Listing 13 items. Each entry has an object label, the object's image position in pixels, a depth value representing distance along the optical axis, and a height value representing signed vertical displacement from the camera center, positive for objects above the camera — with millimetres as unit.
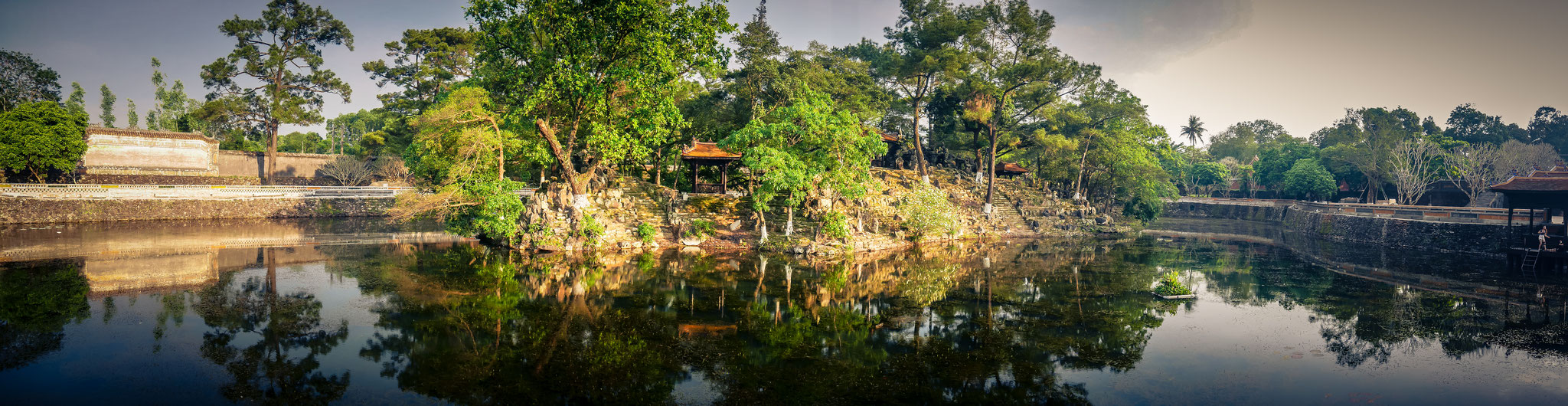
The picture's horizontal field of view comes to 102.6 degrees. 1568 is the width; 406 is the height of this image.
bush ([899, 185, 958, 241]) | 33625 -961
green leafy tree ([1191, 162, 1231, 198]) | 73625 +2919
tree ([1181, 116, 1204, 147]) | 100875 +11140
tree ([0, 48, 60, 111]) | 44219 +7047
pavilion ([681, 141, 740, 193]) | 32969 +1728
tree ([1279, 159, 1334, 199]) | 59344 +2039
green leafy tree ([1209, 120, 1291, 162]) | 91812 +8606
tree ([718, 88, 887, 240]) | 27203 +1880
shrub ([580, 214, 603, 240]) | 27391 -1748
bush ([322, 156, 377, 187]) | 50500 +969
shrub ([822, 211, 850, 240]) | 28672 -1478
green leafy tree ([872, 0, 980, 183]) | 38938 +9057
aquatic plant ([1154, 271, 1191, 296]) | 20016 -2811
